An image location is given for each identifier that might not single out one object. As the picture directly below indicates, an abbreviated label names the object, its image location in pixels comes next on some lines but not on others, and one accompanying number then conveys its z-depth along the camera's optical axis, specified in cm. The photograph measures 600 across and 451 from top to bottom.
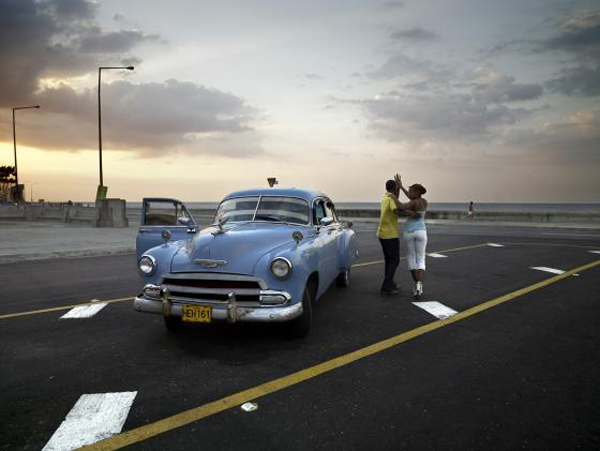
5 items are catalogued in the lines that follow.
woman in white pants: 635
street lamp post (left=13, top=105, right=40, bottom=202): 3784
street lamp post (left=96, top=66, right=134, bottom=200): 2316
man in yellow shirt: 645
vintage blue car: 417
